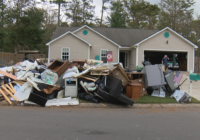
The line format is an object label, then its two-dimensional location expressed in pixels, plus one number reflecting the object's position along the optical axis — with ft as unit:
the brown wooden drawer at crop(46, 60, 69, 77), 32.38
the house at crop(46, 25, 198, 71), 63.77
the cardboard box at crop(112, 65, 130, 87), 31.22
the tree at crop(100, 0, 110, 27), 144.12
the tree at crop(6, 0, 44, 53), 104.12
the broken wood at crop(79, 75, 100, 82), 30.59
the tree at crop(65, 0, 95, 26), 140.26
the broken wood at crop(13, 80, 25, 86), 30.28
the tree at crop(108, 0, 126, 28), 126.31
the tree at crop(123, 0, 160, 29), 136.36
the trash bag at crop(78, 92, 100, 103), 28.11
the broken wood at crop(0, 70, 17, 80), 32.78
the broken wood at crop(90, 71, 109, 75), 30.89
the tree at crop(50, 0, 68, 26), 134.95
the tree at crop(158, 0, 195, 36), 126.52
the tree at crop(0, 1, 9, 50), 82.32
